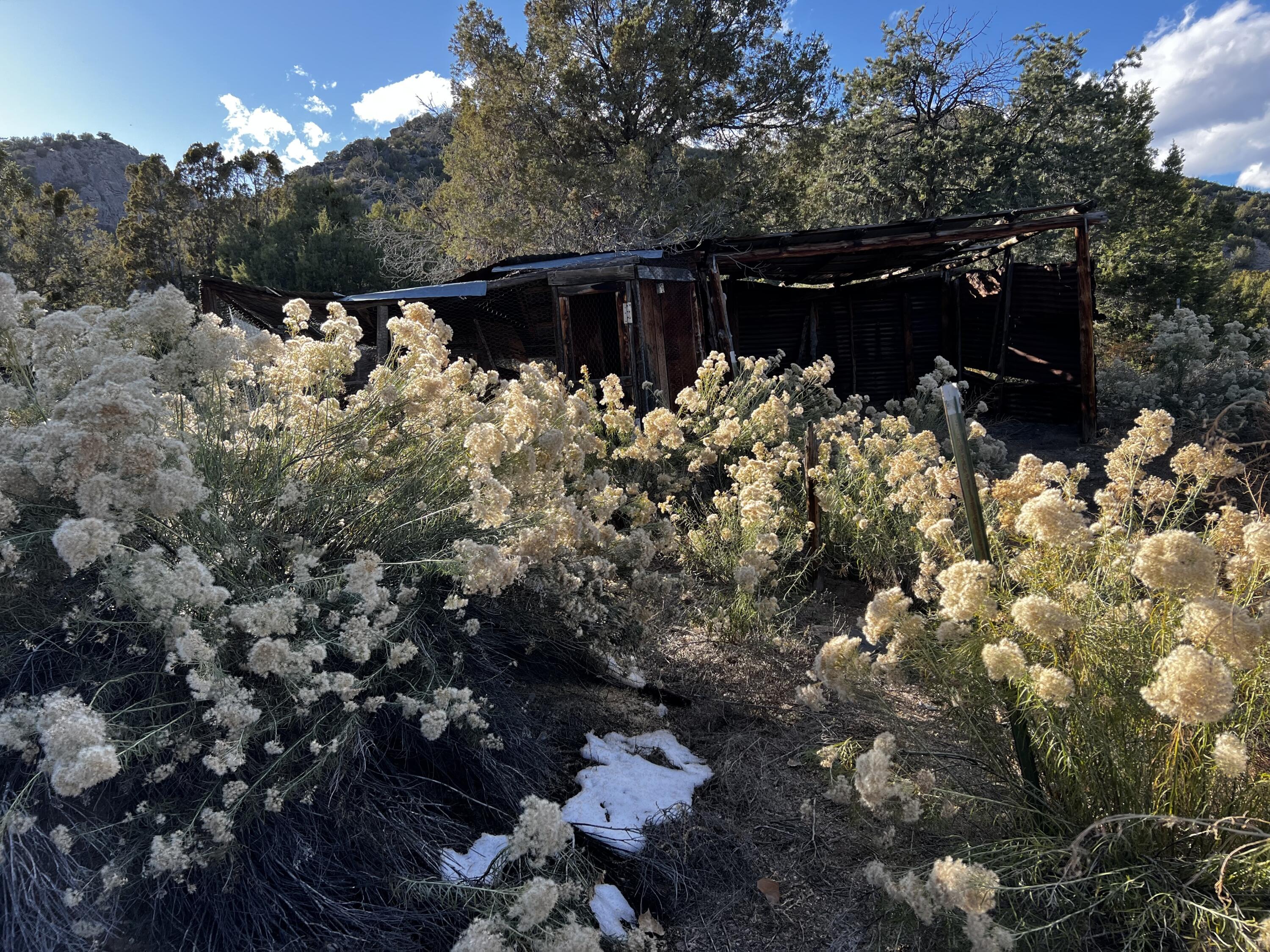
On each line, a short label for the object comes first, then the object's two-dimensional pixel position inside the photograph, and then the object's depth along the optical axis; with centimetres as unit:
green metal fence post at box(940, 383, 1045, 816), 192
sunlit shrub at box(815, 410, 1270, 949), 151
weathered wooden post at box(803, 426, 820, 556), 441
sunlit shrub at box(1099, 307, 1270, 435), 831
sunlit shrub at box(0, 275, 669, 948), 170
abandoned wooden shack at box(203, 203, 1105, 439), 867
